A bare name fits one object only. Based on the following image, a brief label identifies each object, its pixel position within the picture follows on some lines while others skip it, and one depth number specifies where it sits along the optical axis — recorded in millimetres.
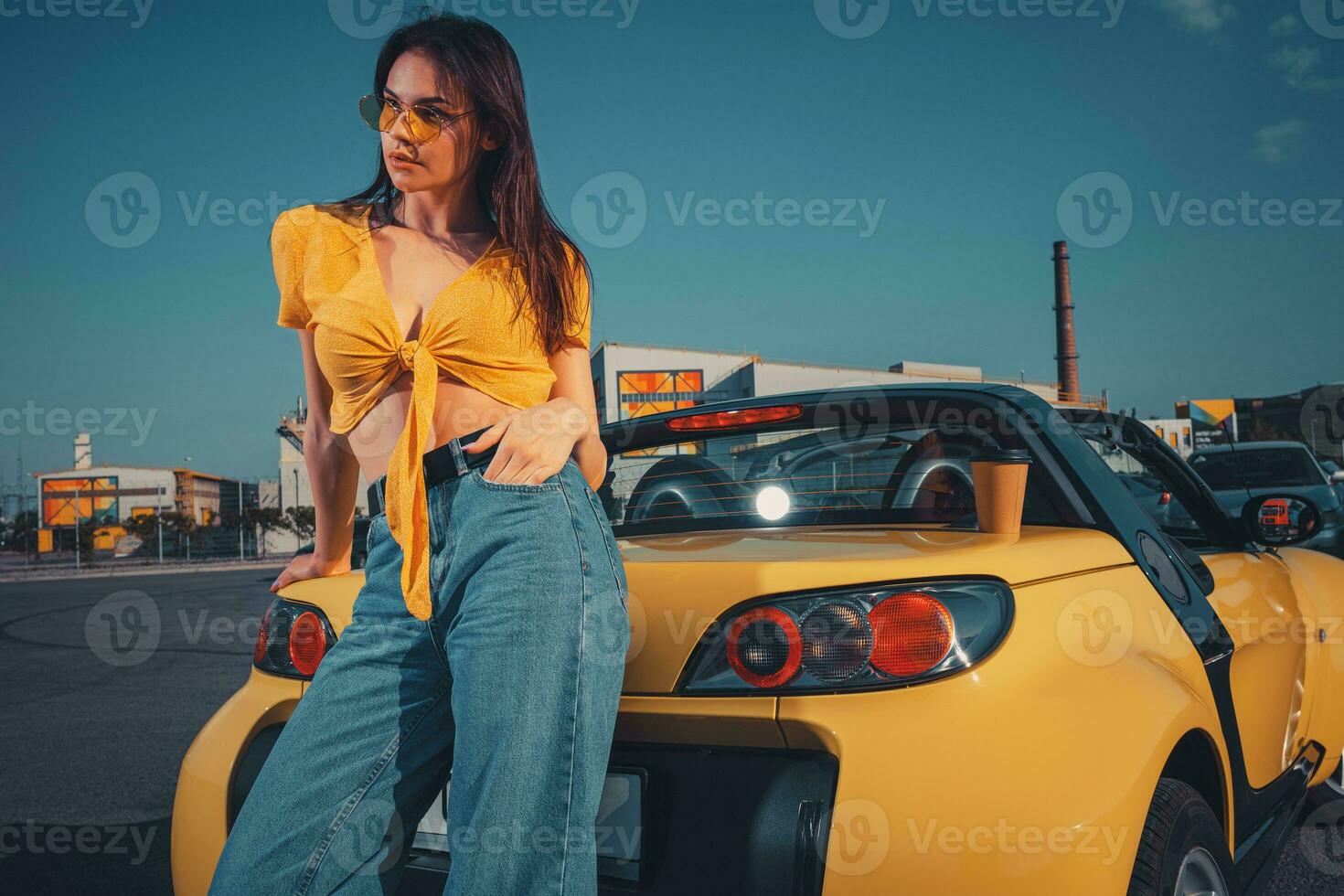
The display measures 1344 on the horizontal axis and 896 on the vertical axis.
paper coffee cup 1789
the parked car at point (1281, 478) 10516
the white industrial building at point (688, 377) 43531
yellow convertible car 1362
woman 1156
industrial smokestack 42188
